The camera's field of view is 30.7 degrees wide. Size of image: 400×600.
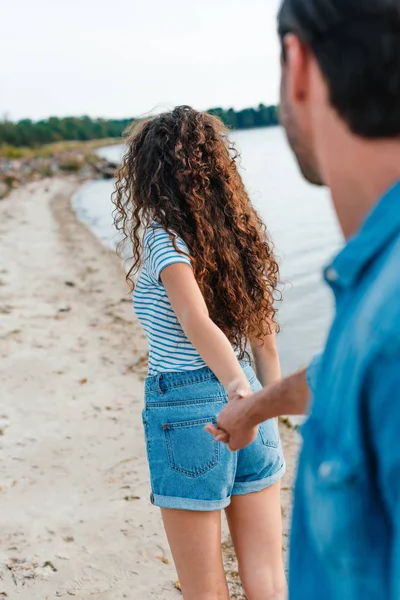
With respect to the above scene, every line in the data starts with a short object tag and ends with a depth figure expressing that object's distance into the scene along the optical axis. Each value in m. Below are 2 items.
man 0.95
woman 2.31
